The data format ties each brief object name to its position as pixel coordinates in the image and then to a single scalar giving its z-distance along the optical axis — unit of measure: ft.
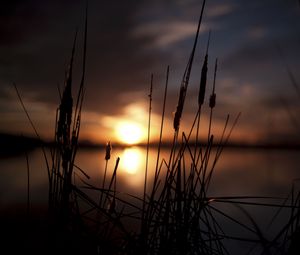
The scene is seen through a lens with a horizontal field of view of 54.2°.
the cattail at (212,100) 6.63
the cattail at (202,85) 5.72
